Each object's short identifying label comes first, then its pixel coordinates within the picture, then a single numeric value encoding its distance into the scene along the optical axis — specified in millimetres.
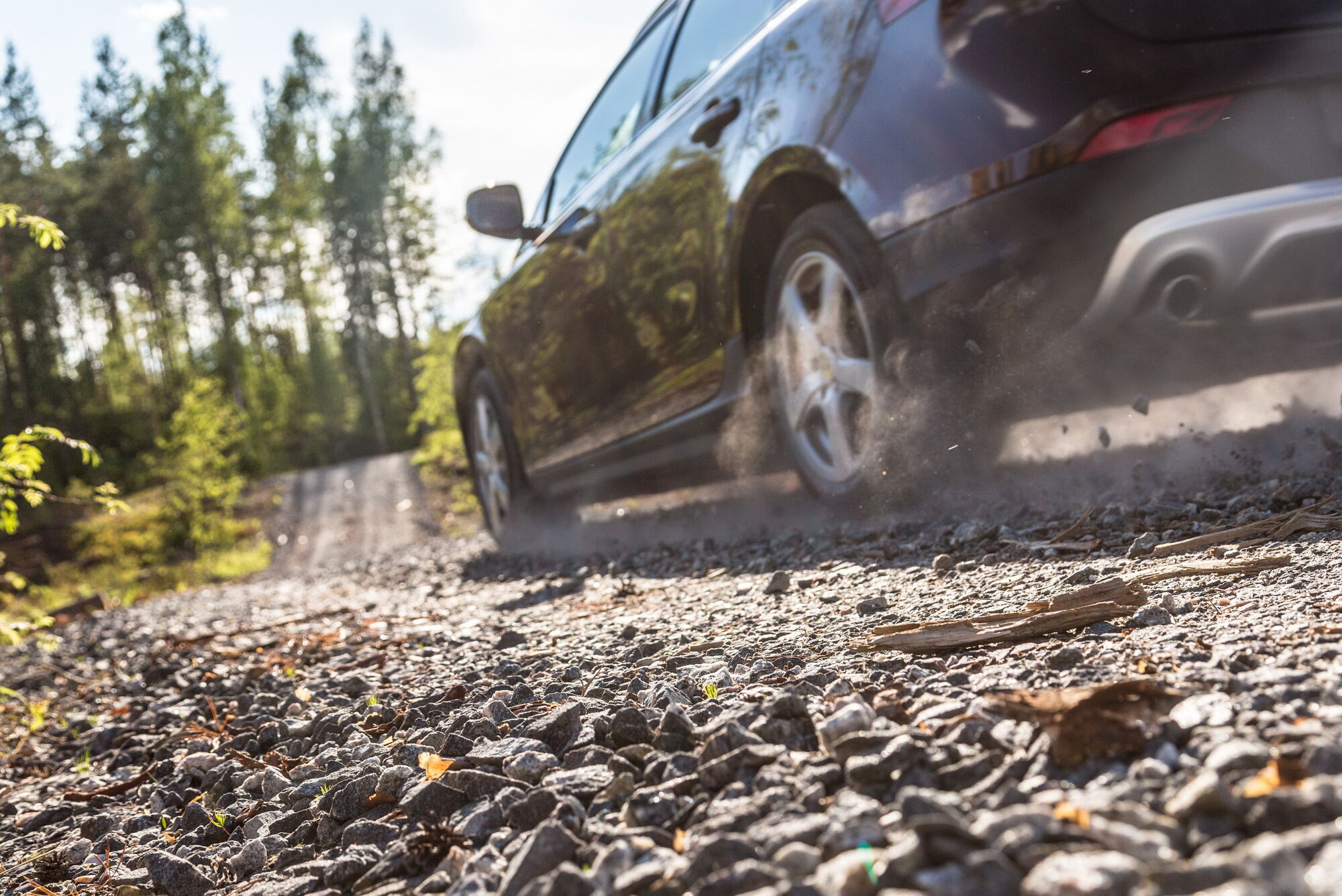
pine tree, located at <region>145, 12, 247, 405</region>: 30047
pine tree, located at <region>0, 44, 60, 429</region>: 31344
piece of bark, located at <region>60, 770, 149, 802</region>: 2137
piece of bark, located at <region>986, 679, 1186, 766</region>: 979
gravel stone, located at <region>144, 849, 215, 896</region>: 1398
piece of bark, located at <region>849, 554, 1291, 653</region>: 1562
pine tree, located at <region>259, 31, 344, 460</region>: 34188
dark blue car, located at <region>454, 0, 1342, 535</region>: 2088
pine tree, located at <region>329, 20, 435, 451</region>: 32750
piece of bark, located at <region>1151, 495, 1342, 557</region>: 1949
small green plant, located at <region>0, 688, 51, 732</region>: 3137
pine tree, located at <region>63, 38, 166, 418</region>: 33562
